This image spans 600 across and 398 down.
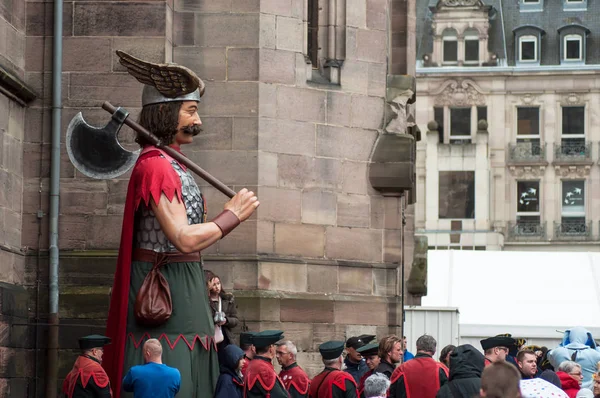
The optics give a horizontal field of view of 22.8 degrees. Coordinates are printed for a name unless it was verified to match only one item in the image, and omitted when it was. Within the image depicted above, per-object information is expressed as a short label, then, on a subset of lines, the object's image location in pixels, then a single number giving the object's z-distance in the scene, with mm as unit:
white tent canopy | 27125
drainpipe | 13805
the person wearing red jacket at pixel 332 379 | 12586
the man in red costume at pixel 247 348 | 12330
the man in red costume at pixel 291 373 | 12516
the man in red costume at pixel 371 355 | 13781
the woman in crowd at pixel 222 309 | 10344
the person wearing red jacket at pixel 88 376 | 11617
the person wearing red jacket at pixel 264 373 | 11547
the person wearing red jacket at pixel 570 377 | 13086
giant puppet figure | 7930
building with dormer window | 57344
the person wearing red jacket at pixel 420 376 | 12009
